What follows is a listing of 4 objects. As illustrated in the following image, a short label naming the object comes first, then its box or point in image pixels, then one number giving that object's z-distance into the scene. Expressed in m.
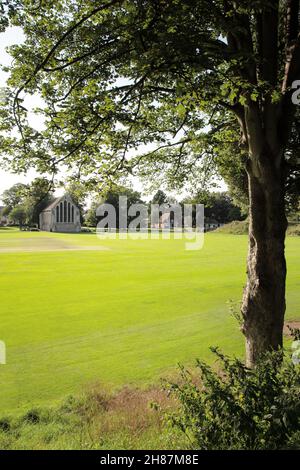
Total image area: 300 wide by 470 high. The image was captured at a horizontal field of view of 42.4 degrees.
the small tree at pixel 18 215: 104.79
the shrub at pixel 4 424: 7.01
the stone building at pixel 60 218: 107.44
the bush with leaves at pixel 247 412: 3.72
